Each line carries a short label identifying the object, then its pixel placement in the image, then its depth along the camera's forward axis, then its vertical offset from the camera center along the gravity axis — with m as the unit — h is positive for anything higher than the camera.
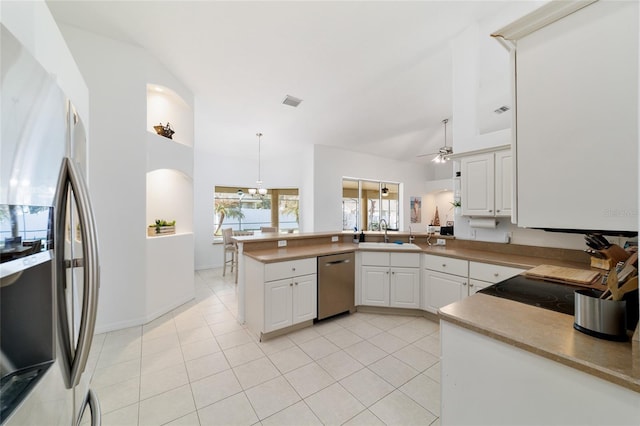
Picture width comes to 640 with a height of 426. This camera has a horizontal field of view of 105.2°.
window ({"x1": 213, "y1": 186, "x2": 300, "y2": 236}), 6.38 +0.07
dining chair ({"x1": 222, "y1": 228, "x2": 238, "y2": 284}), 5.39 -0.71
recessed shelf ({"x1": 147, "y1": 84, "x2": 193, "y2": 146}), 3.54 +1.50
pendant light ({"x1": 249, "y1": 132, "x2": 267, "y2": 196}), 5.56 +0.60
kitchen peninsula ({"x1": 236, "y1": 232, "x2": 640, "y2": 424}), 0.80 -0.59
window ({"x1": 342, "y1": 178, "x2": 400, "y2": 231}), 6.52 +0.21
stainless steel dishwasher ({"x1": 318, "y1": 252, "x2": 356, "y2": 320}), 2.97 -0.92
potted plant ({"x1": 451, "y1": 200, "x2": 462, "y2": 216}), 3.20 +0.05
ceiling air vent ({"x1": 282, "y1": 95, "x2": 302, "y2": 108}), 4.14 +1.91
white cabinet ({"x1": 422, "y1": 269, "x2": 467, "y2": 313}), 2.75 -0.92
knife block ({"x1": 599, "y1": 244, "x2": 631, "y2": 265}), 1.52 -0.27
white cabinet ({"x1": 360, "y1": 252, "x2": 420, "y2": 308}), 3.15 -0.90
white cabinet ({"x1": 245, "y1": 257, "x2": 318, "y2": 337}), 2.60 -0.92
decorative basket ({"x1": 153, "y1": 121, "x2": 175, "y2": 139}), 3.41 +1.15
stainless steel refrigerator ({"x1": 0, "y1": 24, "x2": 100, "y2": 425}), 0.53 -0.11
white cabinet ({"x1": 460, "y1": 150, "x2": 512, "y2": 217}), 2.73 +0.32
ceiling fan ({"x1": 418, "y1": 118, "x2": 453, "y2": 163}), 4.85 +1.24
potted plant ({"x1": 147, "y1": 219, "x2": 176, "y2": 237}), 3.30 -0.22
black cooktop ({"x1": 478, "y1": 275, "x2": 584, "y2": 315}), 1.32 -0.51
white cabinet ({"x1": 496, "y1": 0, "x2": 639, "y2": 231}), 0.79 +0.34
